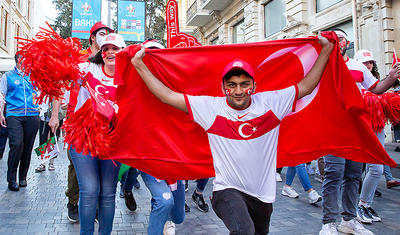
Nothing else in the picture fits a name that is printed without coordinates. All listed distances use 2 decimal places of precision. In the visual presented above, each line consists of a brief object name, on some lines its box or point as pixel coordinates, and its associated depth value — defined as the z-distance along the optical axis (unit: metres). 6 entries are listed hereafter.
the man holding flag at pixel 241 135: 2.57
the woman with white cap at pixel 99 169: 3.07
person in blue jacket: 6.09
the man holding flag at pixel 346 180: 3.88
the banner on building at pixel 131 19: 16.52
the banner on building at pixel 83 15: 15.74
